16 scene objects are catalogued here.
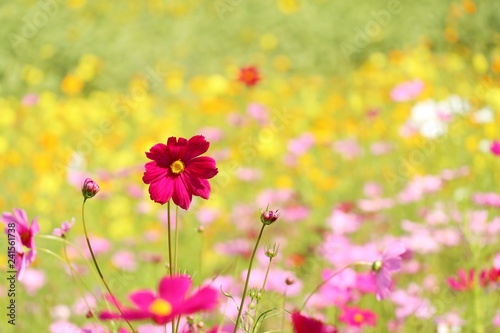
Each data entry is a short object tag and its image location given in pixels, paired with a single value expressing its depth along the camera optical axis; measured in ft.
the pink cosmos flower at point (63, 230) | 7.18
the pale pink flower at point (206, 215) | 13.61
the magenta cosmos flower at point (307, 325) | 6.67
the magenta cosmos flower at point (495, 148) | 8.60
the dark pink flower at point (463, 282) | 8.23
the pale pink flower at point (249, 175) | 16.48
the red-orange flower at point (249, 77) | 15.21
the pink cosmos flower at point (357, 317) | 7.87
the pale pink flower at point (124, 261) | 12.74
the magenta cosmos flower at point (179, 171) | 6.97
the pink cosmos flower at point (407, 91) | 15.94
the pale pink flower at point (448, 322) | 8.30
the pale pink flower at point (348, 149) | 17.75
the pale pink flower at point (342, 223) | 11.31
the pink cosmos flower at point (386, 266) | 7.26
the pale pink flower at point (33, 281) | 11.67
